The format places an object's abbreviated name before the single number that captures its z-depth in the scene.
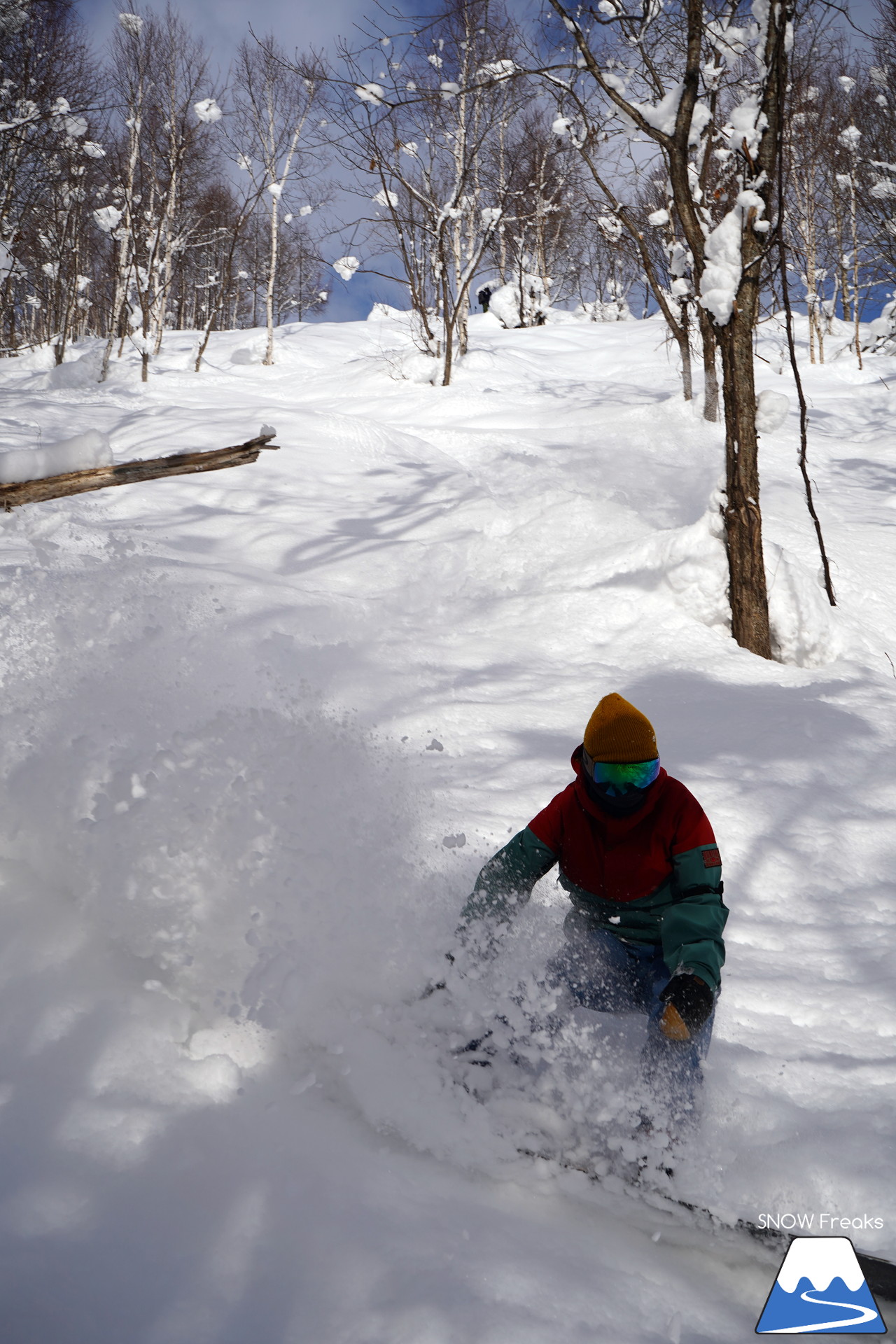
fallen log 3.05
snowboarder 1.83
